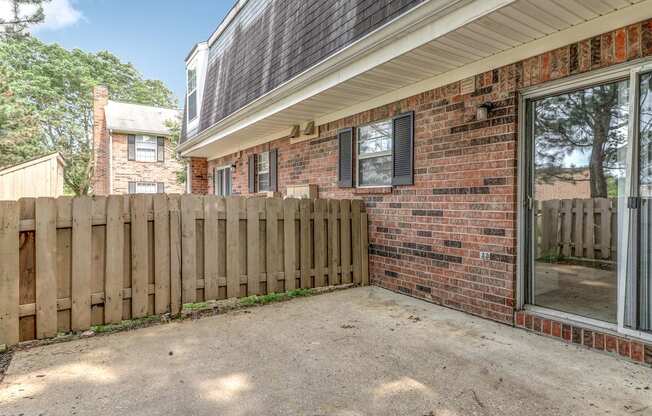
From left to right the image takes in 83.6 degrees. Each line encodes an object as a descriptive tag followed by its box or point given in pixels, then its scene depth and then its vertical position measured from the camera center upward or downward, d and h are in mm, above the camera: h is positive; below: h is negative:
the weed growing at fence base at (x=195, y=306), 4375 -1317
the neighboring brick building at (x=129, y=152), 19078 +2570
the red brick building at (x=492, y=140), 2988 +674
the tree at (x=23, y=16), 8352 +4315
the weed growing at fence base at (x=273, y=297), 4648 -1299
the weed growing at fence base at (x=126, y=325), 3561 -1276
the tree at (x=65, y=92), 22000 +7269
